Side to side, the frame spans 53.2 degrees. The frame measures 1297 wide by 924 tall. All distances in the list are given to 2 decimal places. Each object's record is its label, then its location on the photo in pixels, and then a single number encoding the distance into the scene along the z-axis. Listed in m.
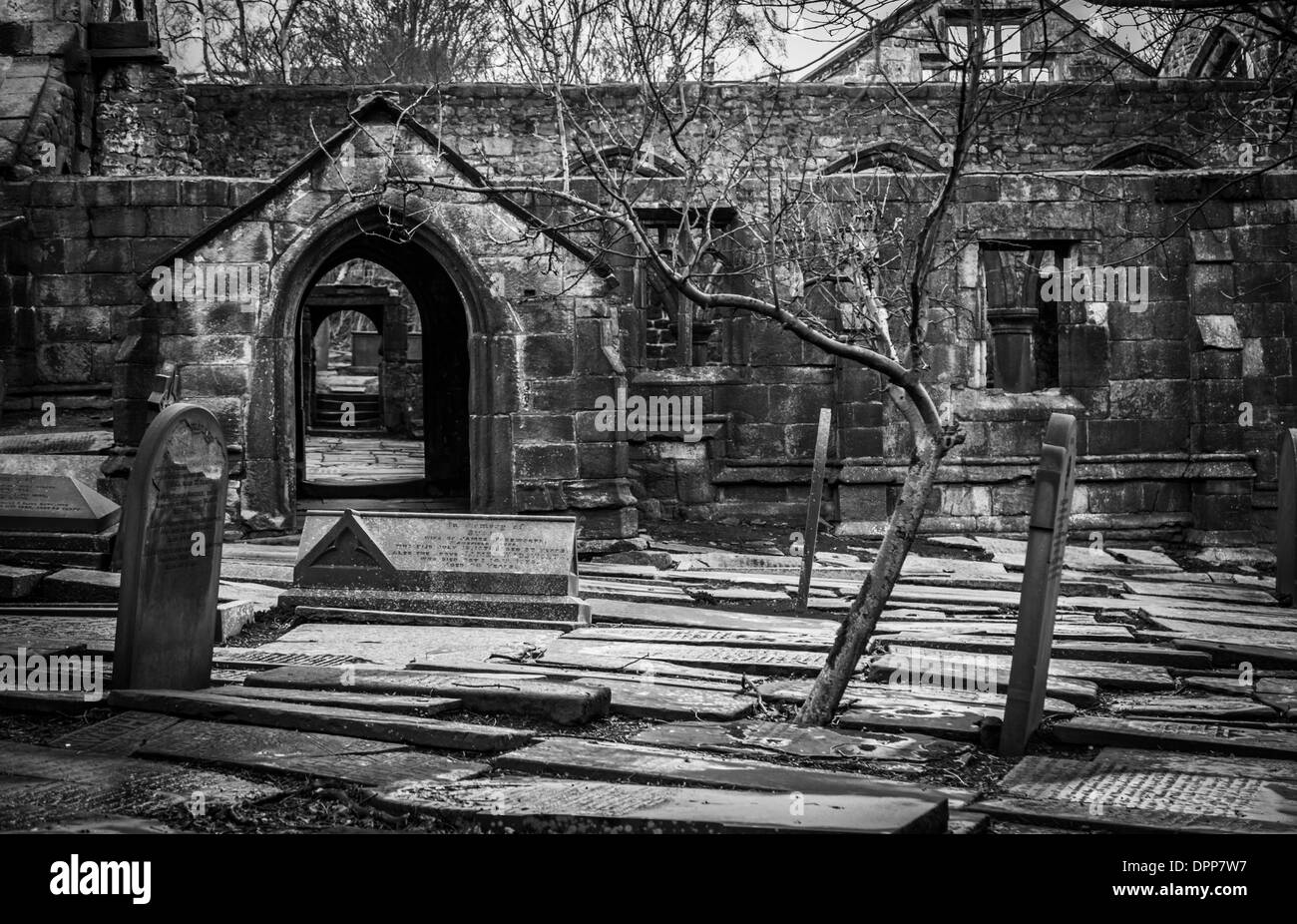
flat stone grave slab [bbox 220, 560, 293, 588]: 10.03
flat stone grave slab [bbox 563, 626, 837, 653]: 8.20
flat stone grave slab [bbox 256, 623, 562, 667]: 7.74
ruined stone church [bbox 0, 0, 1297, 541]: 12.27
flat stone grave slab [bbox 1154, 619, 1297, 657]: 8.86
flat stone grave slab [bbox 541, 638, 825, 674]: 7.59
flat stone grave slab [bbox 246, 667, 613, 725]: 6.22
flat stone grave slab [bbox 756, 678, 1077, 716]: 6.66
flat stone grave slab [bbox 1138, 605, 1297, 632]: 9.67
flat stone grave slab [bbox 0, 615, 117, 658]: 7.33
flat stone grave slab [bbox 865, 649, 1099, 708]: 7.08
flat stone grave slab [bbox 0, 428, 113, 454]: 13.23
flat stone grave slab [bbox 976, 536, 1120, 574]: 12.99
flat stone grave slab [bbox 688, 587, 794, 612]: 10.40
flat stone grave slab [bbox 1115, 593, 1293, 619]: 10.30
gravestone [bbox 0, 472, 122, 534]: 10.38
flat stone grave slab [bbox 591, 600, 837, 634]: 9.02
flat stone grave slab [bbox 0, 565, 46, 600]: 9.12
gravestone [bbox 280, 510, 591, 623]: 8.98
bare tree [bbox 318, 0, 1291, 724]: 6.22
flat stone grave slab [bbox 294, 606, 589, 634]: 8.77
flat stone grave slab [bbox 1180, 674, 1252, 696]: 7.38
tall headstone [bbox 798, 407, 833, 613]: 9.88
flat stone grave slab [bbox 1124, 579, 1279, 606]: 11.16
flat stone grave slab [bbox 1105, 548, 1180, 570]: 13.41
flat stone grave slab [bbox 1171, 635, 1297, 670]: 8.18
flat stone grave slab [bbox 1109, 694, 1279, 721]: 6.64
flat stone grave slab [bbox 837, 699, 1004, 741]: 6.12
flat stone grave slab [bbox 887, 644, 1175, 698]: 7.45
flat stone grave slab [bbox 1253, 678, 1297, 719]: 6.86
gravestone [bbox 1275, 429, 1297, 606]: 10.57
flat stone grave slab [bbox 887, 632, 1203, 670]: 8.14
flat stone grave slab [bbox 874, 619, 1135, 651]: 8.73
